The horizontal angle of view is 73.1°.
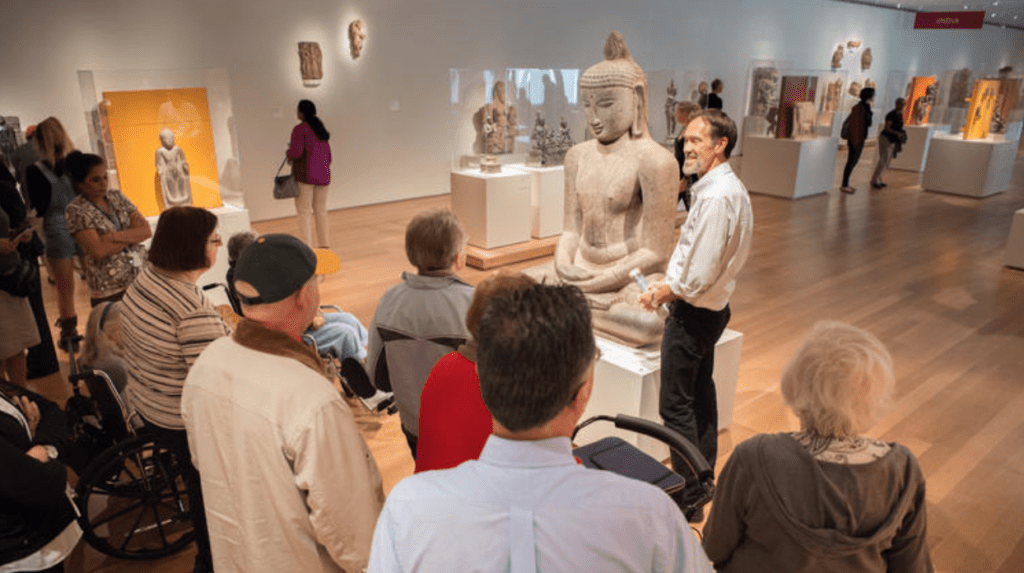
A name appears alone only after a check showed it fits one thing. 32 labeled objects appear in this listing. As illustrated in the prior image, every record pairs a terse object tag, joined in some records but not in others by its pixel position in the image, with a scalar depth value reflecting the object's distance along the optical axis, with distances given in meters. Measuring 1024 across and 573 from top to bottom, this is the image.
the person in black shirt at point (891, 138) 11.48
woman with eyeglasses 2.30
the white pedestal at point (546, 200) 8.18
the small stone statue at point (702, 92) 11.75
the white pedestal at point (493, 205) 7.59
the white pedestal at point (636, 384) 3.46
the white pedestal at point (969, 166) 11.06
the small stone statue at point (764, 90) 12.75
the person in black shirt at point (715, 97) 9.91
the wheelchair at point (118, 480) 2.75
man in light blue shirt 0.92
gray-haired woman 1.50
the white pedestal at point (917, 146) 13.70
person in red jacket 1.66
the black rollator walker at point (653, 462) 1.89
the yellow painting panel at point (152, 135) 5.68
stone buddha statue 3.67
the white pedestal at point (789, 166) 11.09
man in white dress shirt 2.78
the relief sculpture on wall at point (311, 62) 9.12
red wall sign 12.19
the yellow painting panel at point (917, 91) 15.18
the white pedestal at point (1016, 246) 7.20
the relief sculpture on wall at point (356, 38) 9.47
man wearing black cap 1.54
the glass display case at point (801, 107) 11.37
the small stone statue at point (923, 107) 14.47
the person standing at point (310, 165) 7.00
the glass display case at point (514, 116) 8.70
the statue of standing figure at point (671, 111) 11.90
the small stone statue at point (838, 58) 17.44
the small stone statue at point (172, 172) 5.86
